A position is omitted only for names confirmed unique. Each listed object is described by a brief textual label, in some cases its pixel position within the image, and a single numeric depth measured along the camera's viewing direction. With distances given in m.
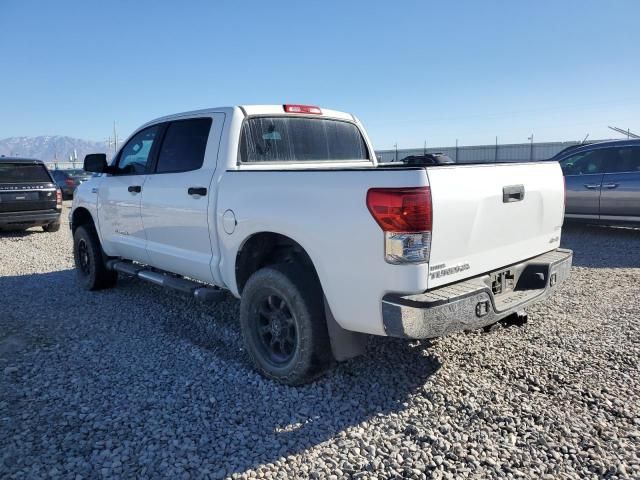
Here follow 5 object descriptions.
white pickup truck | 2.78
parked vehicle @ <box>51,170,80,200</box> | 21.27
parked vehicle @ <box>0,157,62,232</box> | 11.09
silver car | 8.56
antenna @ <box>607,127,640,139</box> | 21.41
